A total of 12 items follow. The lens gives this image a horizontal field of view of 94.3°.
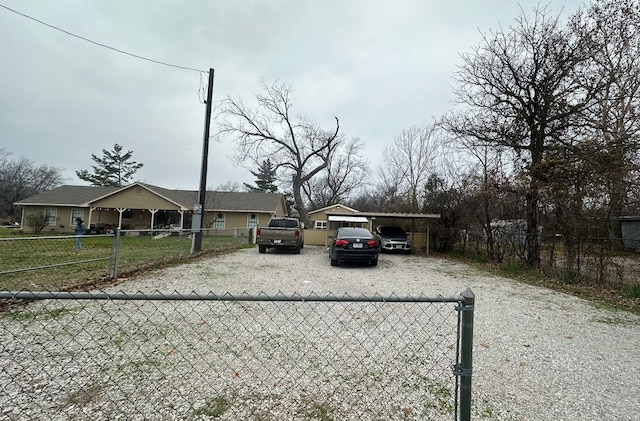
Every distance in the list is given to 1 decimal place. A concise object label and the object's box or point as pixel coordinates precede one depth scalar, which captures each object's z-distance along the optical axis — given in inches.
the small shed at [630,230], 294.0
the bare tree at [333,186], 1605.6
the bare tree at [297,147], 1076.5
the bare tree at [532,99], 406.3
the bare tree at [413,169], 1141.7
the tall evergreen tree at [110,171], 1791.3
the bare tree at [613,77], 363.9
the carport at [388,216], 614.1
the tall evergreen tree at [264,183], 1867.6
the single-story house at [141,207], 933.2
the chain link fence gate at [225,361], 94.6
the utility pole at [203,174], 490.9
